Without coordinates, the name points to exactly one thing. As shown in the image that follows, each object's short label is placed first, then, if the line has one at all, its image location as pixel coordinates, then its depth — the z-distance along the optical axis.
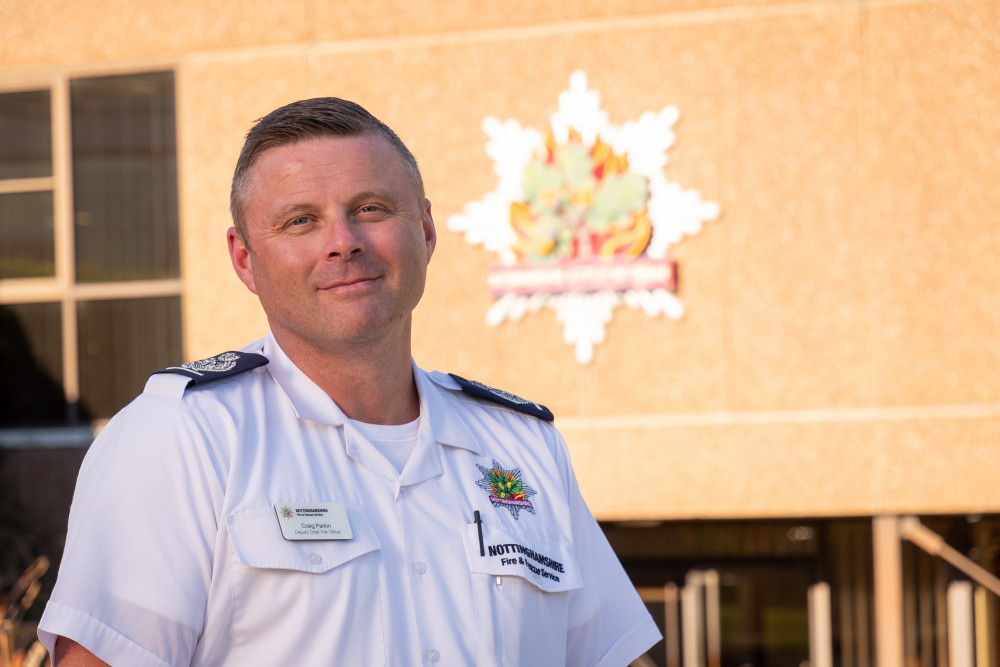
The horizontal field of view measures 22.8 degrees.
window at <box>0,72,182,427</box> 5.91
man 2.10
